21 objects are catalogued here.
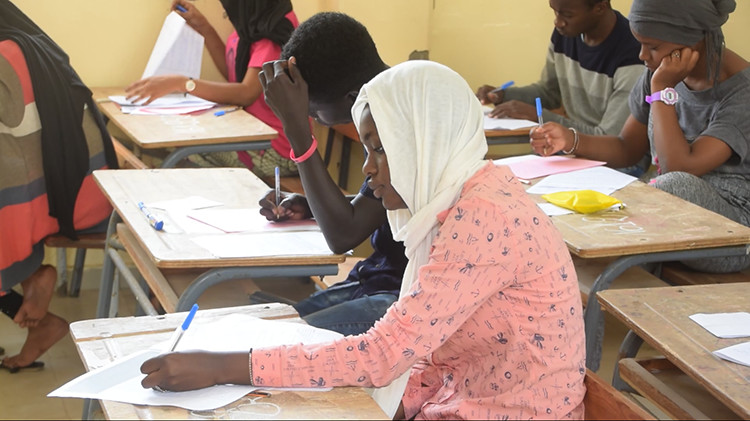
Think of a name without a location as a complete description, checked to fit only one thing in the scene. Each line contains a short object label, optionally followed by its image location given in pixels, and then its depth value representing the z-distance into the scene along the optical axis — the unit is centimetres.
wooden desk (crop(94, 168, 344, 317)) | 415
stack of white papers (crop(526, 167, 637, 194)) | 534
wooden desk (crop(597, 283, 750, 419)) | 316
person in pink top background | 754
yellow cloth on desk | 496
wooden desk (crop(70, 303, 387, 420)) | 270
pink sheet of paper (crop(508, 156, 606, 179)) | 569
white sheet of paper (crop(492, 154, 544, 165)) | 598
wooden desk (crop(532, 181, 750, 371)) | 452
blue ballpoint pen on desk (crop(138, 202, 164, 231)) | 448
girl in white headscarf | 285
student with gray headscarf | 545
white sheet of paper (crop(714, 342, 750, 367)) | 331
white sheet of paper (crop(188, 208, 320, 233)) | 458
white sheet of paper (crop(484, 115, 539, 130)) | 722
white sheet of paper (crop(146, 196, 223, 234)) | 450
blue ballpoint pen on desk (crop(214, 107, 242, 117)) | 734
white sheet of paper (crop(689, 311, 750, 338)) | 352
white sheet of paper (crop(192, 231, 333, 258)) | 420
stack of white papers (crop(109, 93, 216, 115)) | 734
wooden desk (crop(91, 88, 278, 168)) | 652
